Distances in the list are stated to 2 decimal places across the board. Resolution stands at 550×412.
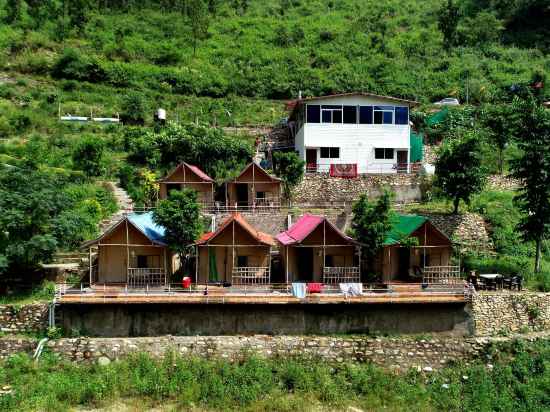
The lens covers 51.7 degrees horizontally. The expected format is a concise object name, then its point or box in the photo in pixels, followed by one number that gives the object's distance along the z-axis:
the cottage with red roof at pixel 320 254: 25.59
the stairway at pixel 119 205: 30.16
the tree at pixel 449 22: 66.12
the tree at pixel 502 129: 37.79
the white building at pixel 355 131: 37.78
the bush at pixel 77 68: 53.56
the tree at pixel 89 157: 35.81
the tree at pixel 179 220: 24.66
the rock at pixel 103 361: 22.25
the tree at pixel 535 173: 26.84
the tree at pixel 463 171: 30.30
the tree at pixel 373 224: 25.44
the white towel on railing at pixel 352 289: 23.89
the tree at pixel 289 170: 34.81
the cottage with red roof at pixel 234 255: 25.36
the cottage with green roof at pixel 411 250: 25.66
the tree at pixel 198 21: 65.94
